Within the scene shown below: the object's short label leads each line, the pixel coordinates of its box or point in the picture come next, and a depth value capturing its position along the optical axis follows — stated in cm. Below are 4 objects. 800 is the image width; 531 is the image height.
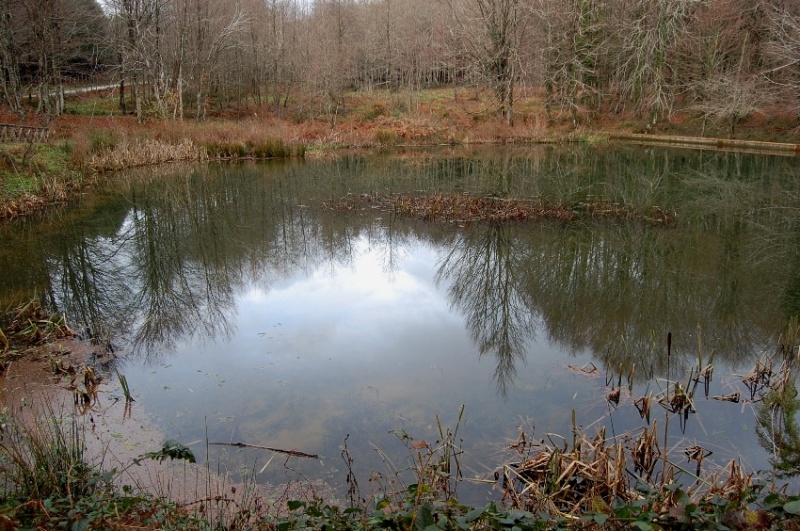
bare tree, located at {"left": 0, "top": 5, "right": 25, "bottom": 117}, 2381
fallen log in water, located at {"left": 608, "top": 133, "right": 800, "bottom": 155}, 2412
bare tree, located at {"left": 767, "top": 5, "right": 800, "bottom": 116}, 2312
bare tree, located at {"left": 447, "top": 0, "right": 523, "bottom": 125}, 3047
